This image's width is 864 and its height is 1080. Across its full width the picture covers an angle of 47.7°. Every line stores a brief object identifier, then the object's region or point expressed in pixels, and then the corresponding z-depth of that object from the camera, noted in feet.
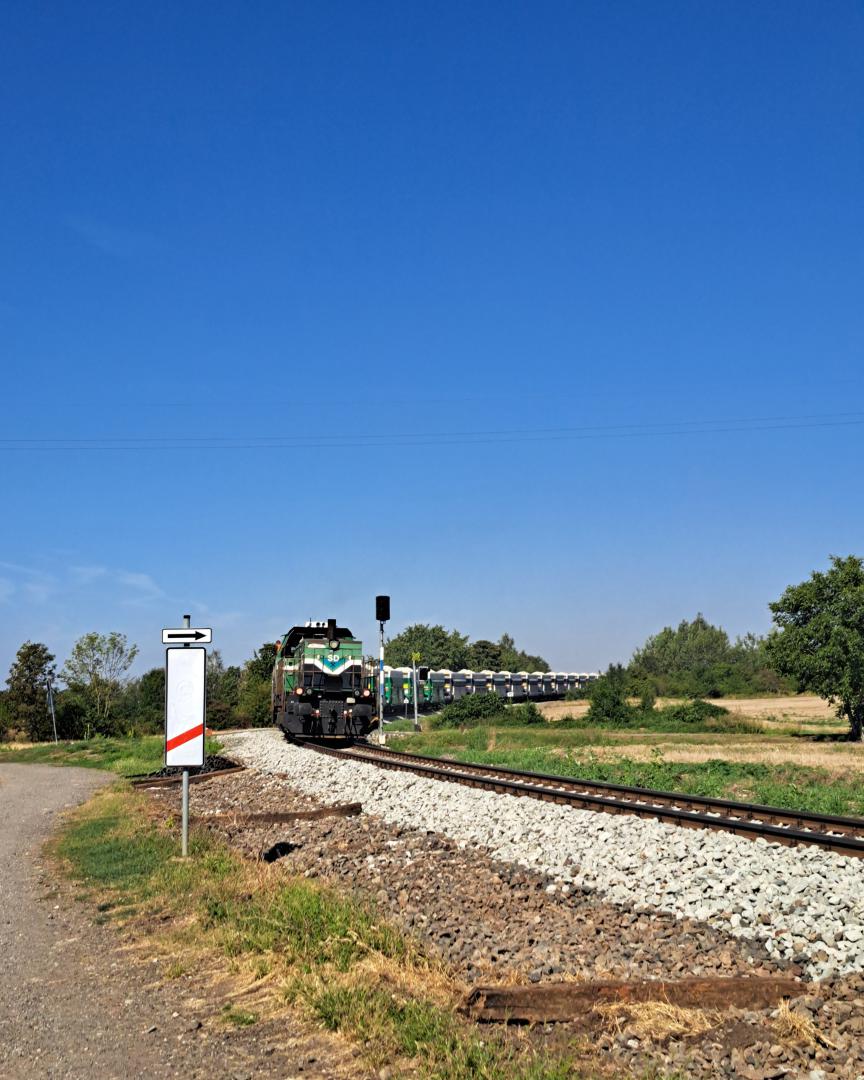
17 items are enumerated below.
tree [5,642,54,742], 189.06
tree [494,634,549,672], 484.99
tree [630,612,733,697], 502.79
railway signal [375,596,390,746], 101.50
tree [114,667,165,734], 186.45
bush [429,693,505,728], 143.64
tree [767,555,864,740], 130.21
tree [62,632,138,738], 220.84
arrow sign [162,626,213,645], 41.19
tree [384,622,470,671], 471.62
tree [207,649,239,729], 176.76
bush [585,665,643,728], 144.10
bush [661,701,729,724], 144.66
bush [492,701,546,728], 139.10
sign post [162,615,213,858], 41.32
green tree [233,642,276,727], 182.09
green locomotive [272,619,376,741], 101.60
